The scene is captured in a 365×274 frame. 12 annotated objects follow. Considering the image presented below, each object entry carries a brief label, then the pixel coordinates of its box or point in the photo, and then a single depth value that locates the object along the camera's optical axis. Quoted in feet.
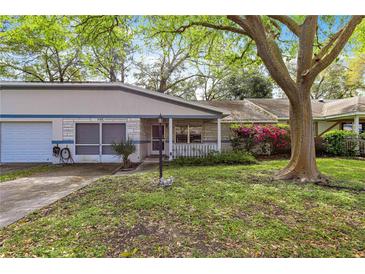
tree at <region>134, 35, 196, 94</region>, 77.71
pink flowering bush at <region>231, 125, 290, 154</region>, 39.93
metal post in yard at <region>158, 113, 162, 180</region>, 20.18
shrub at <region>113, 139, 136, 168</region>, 30.53
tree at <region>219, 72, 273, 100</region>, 76.33
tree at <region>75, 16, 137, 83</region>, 24.23
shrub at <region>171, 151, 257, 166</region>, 32.55
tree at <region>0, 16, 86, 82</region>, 60.80
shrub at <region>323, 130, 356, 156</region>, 40.32
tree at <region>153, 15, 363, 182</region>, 20.19
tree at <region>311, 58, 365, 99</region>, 81.82
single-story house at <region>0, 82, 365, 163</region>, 35.86
